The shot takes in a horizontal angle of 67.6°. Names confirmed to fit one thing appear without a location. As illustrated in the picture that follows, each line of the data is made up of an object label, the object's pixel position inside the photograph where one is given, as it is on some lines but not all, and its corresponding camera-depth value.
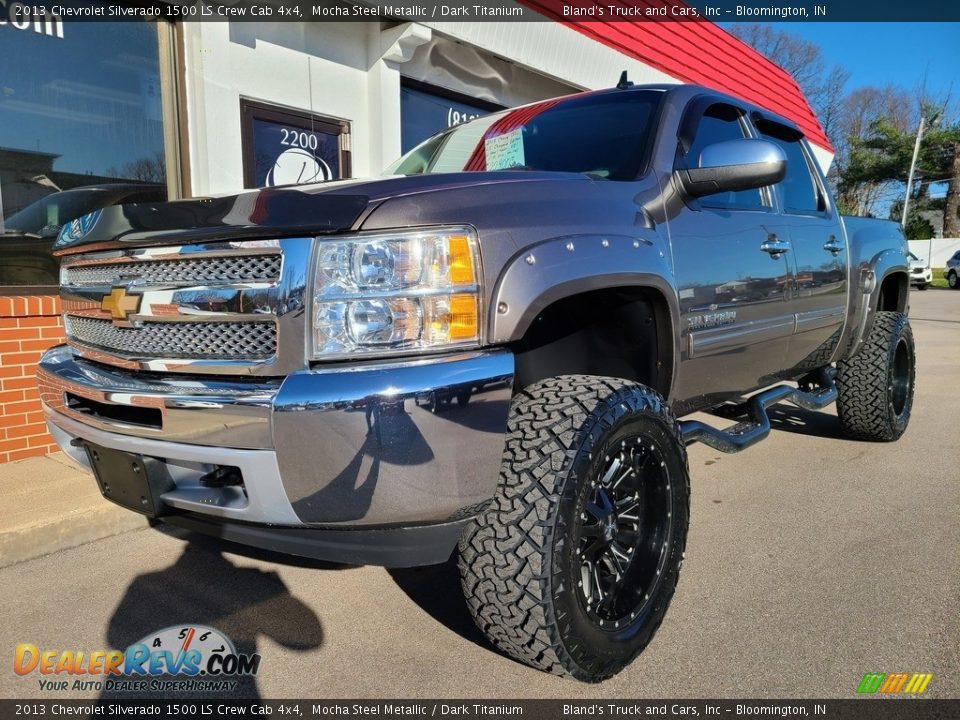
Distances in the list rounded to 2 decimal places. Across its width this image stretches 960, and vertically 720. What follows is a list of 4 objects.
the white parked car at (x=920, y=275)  26.81
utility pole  37.21
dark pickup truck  1.69
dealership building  4.54
